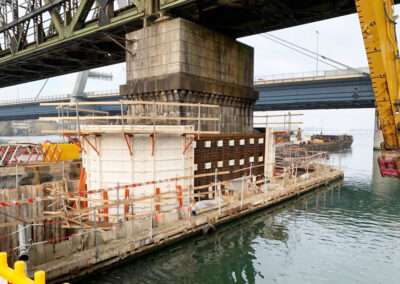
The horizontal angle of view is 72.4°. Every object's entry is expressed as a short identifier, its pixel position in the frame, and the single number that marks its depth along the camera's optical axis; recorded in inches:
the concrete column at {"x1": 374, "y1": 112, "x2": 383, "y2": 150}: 2877.5
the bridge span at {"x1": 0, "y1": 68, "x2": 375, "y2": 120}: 1845.5
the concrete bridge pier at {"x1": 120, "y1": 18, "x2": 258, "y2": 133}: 688.4
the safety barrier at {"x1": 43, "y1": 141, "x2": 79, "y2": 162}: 985.1
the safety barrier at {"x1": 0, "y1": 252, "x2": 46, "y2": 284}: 96.4
